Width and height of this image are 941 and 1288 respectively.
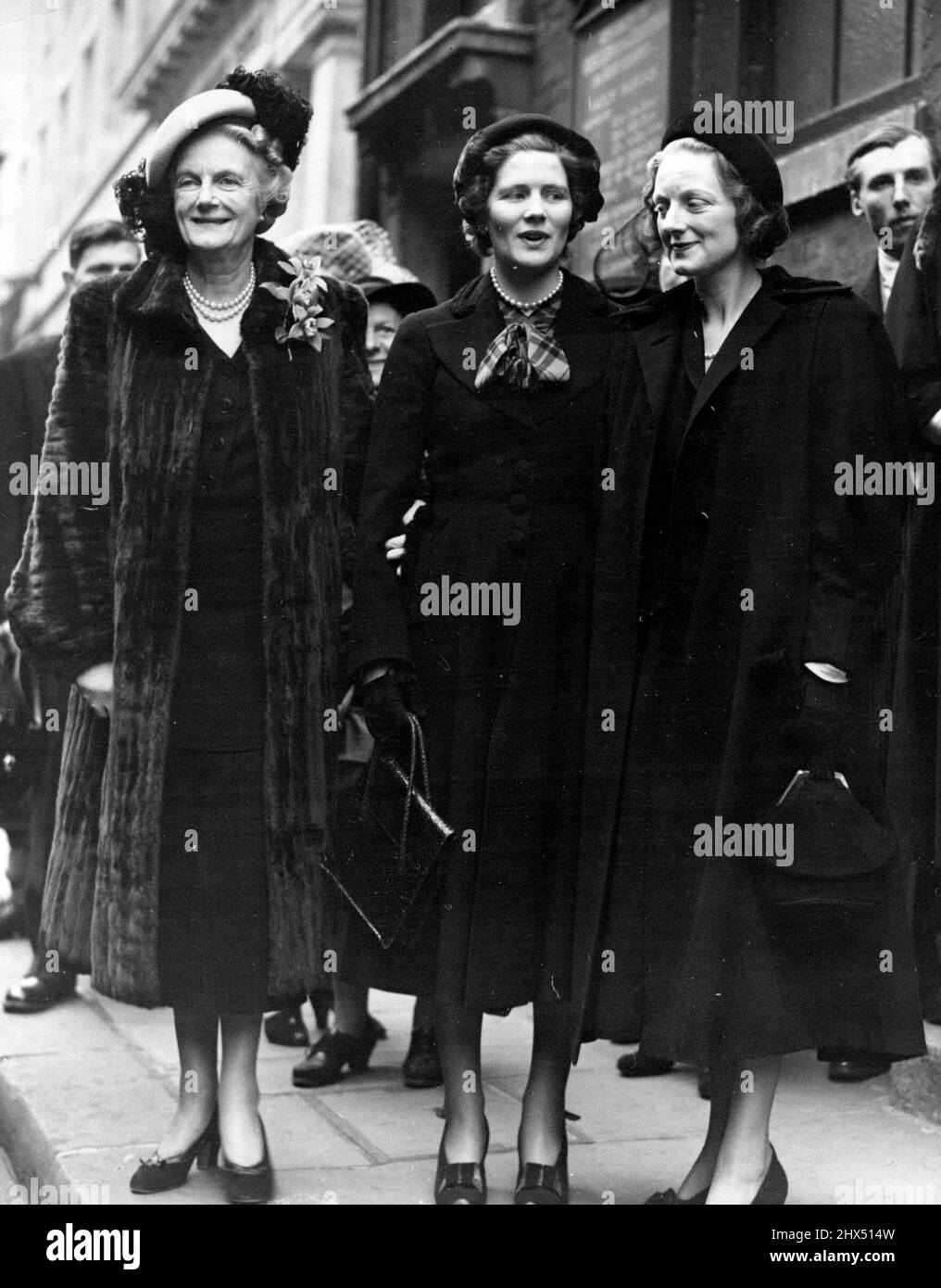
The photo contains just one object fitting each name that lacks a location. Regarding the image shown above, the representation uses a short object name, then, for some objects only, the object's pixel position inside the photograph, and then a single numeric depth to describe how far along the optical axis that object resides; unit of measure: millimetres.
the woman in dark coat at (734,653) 3191
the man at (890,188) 4578
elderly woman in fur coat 3584
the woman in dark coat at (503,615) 3438
